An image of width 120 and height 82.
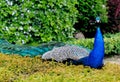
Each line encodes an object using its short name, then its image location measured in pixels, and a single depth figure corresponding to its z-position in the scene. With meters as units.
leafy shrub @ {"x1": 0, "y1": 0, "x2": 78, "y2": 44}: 9.10
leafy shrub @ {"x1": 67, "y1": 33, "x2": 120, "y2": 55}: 9.85
